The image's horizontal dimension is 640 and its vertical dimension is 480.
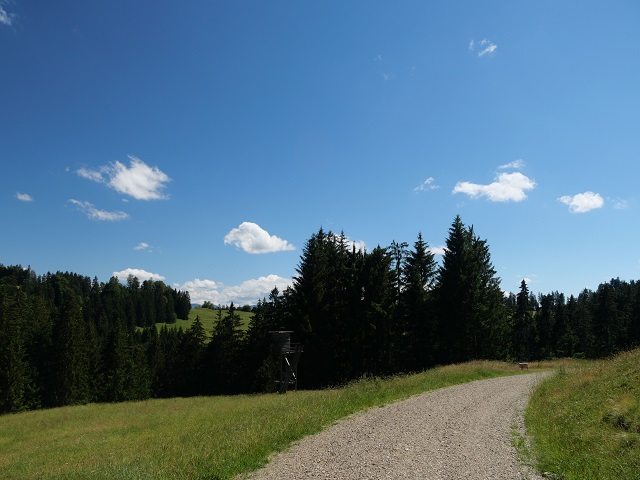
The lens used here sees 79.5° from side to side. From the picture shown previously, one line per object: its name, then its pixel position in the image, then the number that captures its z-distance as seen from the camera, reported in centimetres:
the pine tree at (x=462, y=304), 4100
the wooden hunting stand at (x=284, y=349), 3325
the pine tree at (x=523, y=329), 7688
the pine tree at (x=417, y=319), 4244
